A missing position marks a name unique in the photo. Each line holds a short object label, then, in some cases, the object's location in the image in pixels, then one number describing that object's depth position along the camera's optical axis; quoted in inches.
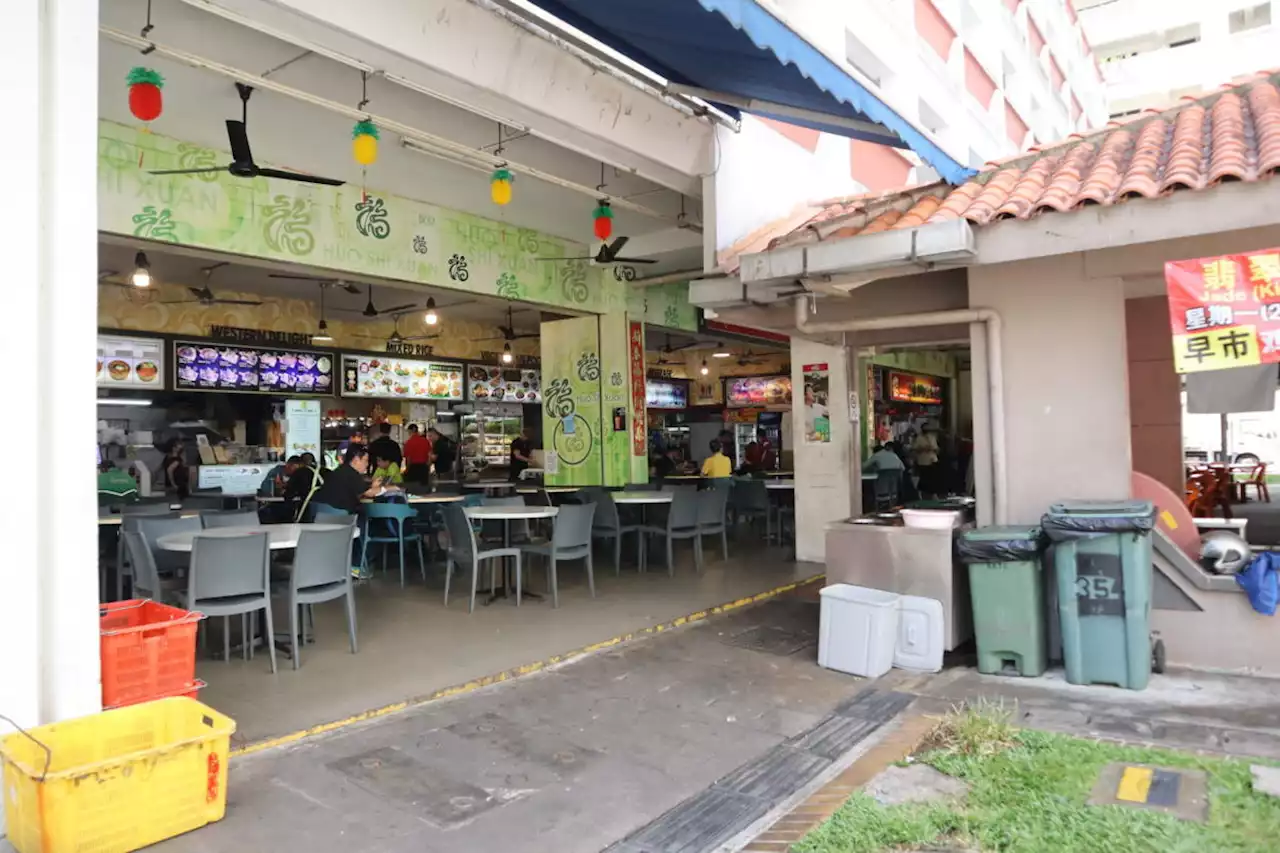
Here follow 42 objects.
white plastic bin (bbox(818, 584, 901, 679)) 199.3
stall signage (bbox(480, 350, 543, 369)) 564.4
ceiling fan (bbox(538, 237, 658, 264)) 357.4
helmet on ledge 194.4
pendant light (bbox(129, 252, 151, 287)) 324.5
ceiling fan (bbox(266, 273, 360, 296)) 403.3
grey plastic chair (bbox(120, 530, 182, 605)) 204.5
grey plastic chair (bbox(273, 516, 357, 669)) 204.7
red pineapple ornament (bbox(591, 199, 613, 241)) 313.0
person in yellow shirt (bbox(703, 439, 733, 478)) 427.2
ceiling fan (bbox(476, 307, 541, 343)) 547.6
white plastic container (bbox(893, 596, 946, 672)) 201.8
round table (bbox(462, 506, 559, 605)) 266.4
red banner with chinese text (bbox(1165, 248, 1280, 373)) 168.2
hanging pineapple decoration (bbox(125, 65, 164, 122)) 189.6
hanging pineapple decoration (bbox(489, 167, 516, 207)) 257.0
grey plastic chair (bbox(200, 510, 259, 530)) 250.7
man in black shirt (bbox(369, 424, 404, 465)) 442.0
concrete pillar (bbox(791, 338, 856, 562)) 335.0
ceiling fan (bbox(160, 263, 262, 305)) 389.7
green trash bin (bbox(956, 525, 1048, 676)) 191.8
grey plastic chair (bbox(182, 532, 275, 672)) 189.2
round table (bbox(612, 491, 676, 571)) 327.3
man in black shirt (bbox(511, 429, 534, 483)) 507.5
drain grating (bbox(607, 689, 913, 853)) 121.6
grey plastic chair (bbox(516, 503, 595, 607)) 271.1
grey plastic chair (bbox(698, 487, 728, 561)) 341.4
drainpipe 223.3
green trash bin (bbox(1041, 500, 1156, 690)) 180.9
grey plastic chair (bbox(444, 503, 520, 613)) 260.8
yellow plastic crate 109.8
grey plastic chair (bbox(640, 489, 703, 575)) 327.9
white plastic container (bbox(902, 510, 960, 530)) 213.2
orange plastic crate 144.6
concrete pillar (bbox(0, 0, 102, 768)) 122.6
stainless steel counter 208.5
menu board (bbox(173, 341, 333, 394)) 408.2
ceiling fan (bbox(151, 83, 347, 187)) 223.8
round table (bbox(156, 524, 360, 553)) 198.4
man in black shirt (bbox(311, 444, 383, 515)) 281.0
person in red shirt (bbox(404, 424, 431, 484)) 463.2
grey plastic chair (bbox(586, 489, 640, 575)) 330.3
